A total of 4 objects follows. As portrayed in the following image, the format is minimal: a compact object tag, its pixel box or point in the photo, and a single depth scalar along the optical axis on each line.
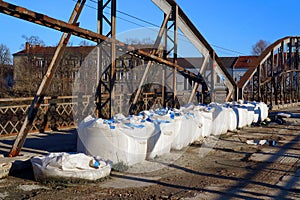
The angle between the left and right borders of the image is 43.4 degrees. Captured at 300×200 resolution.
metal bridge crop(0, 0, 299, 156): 8.15
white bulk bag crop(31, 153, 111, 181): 6.28
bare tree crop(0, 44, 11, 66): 42.16
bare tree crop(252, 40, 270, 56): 79.62
